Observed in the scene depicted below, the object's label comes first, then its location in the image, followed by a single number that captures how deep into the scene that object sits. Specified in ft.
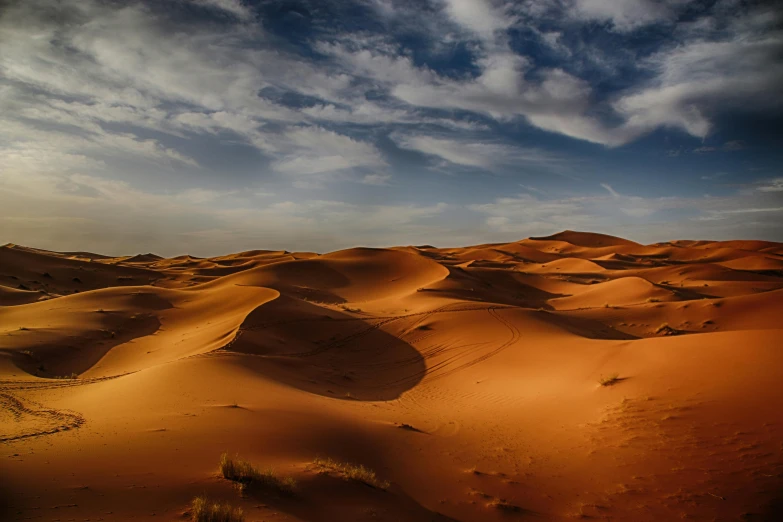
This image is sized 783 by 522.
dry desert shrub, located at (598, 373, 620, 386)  30.42
